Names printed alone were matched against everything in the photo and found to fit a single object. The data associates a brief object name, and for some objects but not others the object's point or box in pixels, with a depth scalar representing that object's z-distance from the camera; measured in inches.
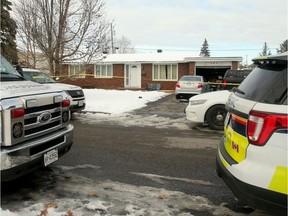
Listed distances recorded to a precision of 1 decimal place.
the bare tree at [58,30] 560.2
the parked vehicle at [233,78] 617.9
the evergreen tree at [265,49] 2647.6
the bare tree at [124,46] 2550.6
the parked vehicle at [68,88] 344.6
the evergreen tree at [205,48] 2927.3
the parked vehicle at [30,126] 111.3
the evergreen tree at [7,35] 677.8
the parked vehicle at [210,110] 285.7
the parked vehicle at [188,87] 598.9
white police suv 85.2
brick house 844.7
